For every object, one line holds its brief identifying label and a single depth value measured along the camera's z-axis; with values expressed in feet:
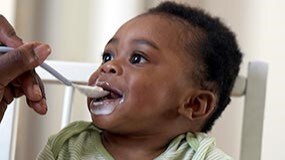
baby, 2.42
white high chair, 2.84
